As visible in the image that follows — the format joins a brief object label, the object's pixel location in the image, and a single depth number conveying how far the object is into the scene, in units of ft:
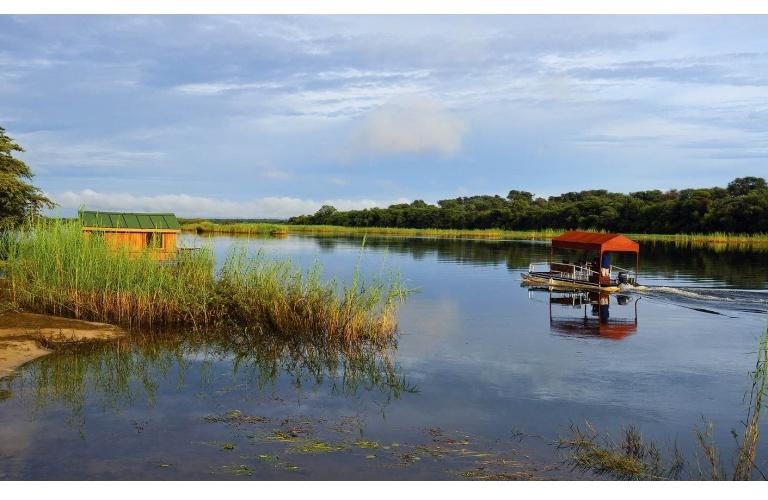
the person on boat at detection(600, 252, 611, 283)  109.22
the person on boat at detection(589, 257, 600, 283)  113.09
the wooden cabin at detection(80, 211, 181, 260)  101.60
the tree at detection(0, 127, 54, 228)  96.48
